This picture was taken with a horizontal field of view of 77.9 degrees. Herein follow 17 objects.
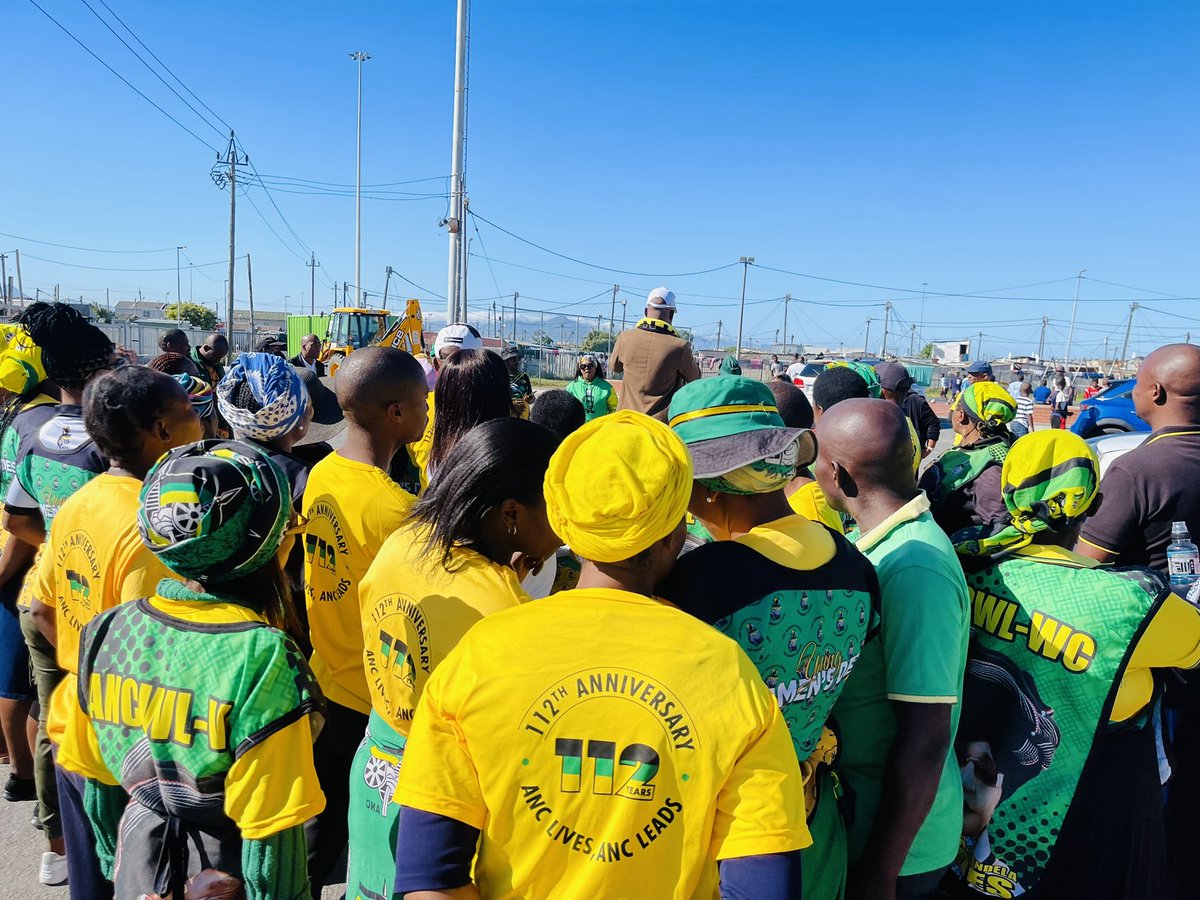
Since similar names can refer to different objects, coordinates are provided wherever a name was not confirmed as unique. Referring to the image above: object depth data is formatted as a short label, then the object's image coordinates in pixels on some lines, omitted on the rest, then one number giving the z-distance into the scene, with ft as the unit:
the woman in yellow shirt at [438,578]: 5.72
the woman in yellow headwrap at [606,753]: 3.97
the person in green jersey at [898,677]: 5.89
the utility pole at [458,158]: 52.60
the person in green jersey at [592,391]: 26.43
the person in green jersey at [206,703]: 5.10
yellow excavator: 86.17
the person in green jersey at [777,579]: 5.13
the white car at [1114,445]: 20.24
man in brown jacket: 18.98
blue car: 34.64
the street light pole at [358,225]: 130.13
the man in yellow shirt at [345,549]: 7.80
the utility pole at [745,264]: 166.20
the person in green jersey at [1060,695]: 6.57
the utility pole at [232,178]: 116.47
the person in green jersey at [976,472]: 12.37
